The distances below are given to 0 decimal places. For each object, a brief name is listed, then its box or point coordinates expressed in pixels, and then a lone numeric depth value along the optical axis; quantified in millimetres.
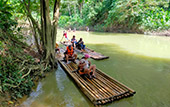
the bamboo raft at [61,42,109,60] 7682
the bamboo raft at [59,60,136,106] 3592
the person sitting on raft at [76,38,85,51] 9156
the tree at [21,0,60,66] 5320
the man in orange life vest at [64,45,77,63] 6745
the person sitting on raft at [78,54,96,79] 4779
